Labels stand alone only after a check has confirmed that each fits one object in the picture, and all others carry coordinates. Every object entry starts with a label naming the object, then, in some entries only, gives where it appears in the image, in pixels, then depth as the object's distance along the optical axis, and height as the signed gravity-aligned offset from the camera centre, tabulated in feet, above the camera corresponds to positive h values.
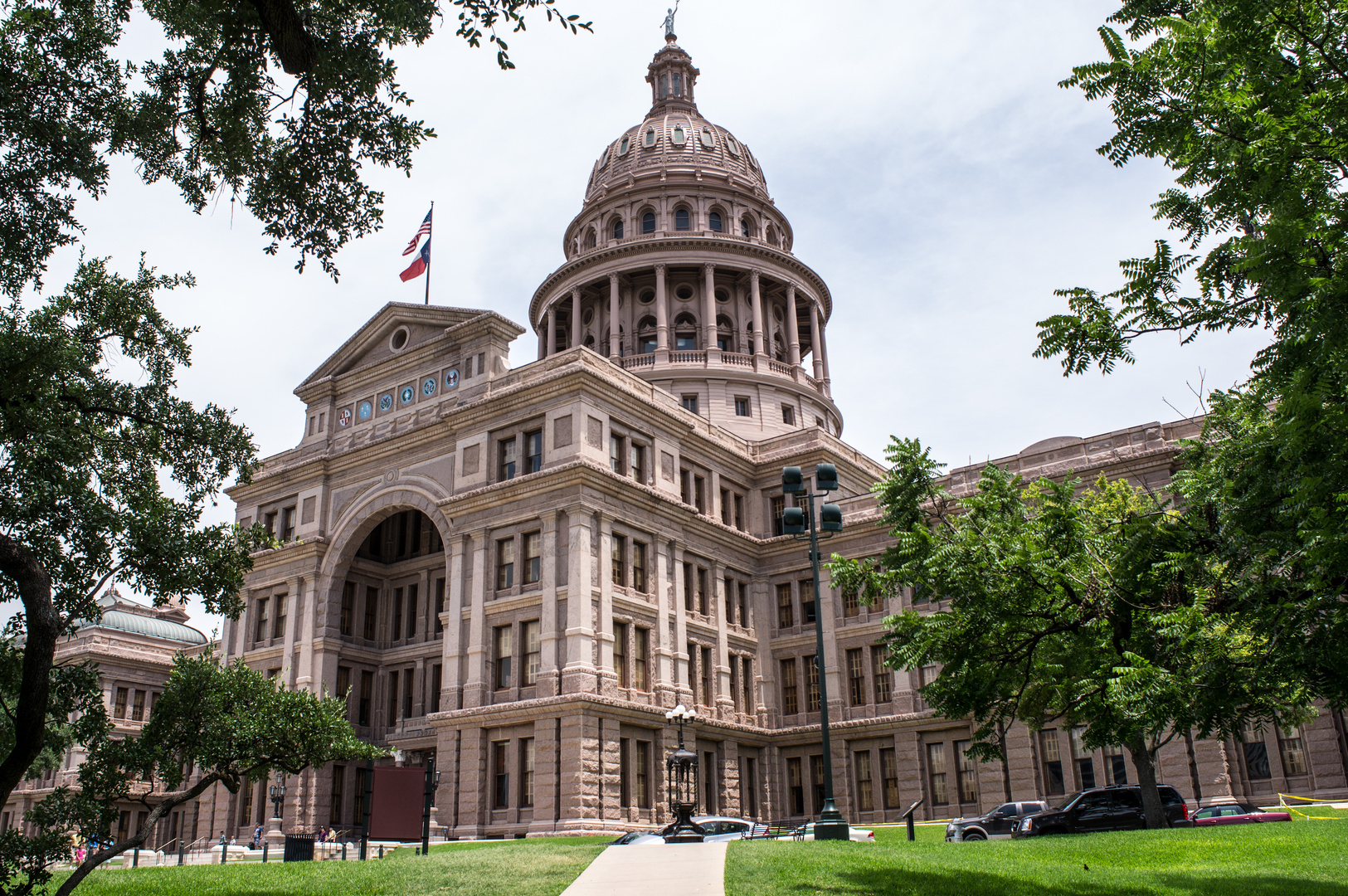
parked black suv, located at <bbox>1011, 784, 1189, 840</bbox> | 94.58 -4.83
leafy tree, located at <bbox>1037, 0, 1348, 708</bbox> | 29.04 +14.05
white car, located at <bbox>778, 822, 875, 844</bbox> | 96.63 -6.87
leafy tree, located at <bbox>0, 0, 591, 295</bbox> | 42.68 +27.07
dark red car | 97.25 -5.68
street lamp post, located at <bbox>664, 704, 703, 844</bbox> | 88.94 -2.25
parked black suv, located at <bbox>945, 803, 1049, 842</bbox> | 107.09 -6.23
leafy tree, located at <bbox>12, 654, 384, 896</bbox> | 54.49 +2.31
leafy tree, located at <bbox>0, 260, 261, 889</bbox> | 46.16 +14.92
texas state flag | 167.94 +77.92
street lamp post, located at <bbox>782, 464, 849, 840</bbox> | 78.59 +17.70
